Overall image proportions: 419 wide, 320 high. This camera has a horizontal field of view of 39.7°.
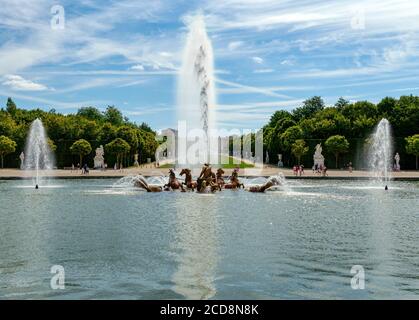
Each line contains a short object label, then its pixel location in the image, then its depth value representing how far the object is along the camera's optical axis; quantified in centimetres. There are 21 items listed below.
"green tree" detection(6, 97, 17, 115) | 11415
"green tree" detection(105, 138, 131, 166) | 6631
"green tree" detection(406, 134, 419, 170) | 6003
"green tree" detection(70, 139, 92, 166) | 6525
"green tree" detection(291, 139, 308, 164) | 6581
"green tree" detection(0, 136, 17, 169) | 6481
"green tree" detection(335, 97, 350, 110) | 10984
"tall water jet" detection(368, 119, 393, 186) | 6288
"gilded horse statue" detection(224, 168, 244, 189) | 3319
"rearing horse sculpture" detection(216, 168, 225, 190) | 3247
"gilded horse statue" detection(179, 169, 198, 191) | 3142
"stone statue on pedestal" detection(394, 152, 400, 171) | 5972
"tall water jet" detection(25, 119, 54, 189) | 6806
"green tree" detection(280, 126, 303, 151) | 7106
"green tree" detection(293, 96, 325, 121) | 11900
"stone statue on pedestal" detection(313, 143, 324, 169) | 5934
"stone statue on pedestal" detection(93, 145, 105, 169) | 6309
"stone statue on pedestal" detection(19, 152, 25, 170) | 6500
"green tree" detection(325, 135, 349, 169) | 6362
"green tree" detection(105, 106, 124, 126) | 14112
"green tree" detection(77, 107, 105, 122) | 14050
